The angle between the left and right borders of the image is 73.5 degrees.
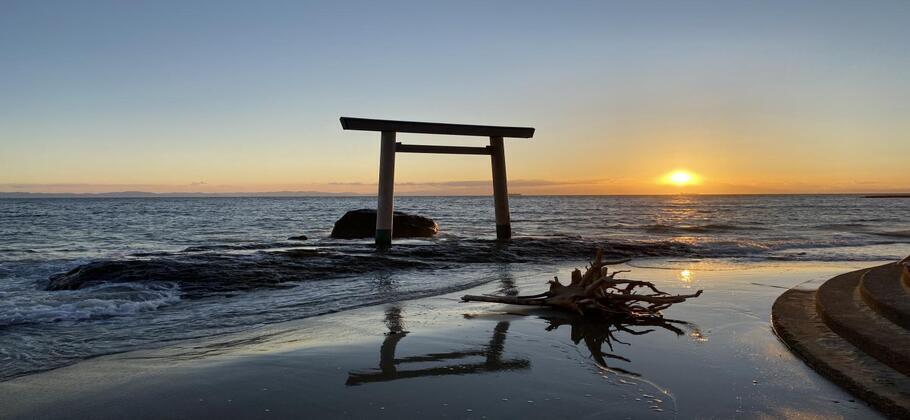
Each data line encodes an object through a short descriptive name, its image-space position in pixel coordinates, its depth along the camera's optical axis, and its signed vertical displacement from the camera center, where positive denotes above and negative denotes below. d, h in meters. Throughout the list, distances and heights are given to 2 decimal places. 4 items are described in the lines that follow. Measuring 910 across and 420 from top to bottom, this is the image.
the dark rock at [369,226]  20.72 -1.03
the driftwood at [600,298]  6.27 -0.99
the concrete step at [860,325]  4.05 -0.88
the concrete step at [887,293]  4.75 -0.71
